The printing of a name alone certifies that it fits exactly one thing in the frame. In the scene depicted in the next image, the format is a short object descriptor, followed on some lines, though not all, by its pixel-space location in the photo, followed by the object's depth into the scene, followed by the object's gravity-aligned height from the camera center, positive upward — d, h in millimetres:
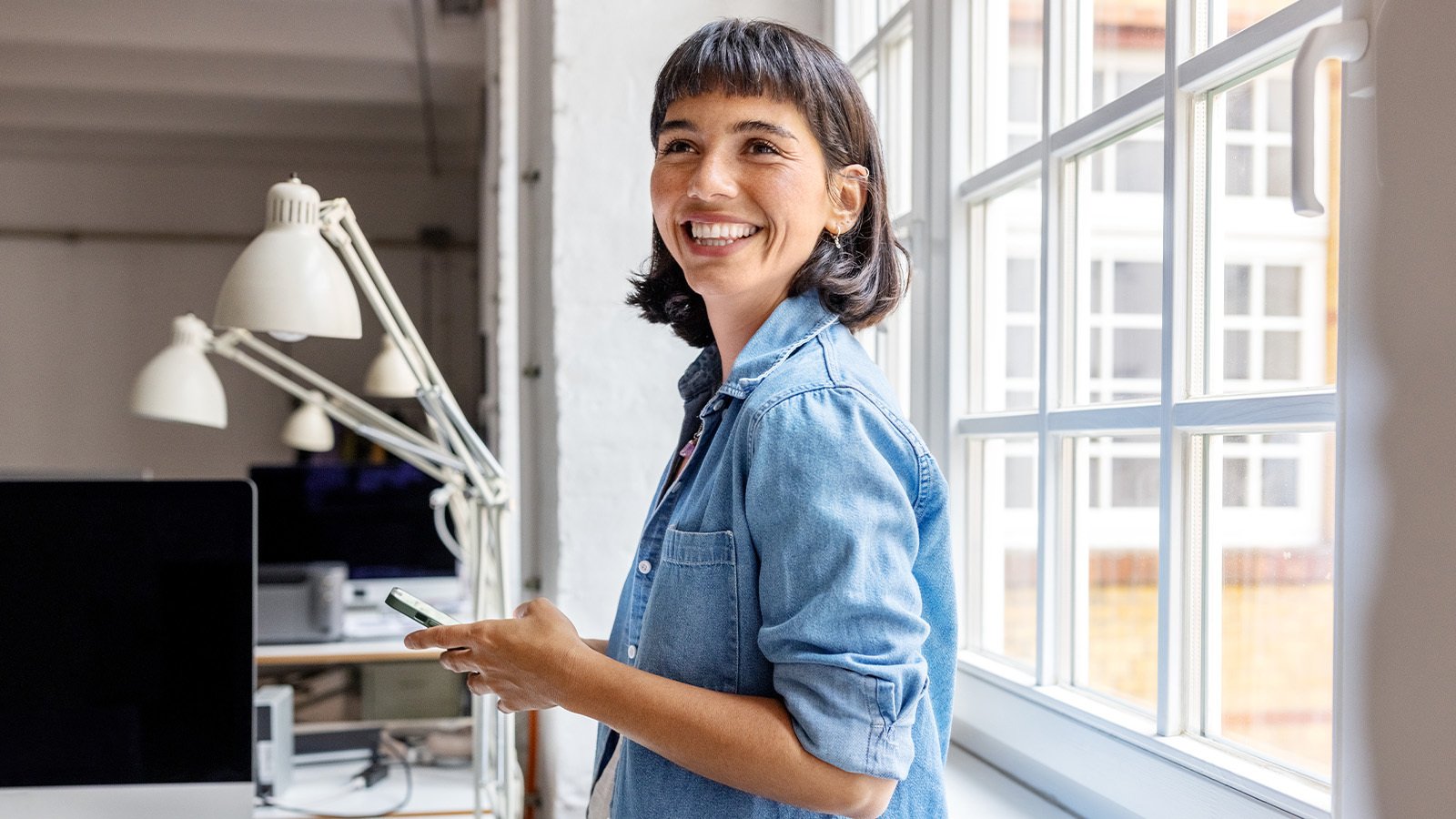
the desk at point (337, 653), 2949 -669
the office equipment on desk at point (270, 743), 1977 -597
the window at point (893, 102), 1730 +470
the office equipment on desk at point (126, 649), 1288 -287
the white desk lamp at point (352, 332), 1316 +87
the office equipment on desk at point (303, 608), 3150 -576
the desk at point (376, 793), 1907 -690
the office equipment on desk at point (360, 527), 3484 -389
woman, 752 -92
